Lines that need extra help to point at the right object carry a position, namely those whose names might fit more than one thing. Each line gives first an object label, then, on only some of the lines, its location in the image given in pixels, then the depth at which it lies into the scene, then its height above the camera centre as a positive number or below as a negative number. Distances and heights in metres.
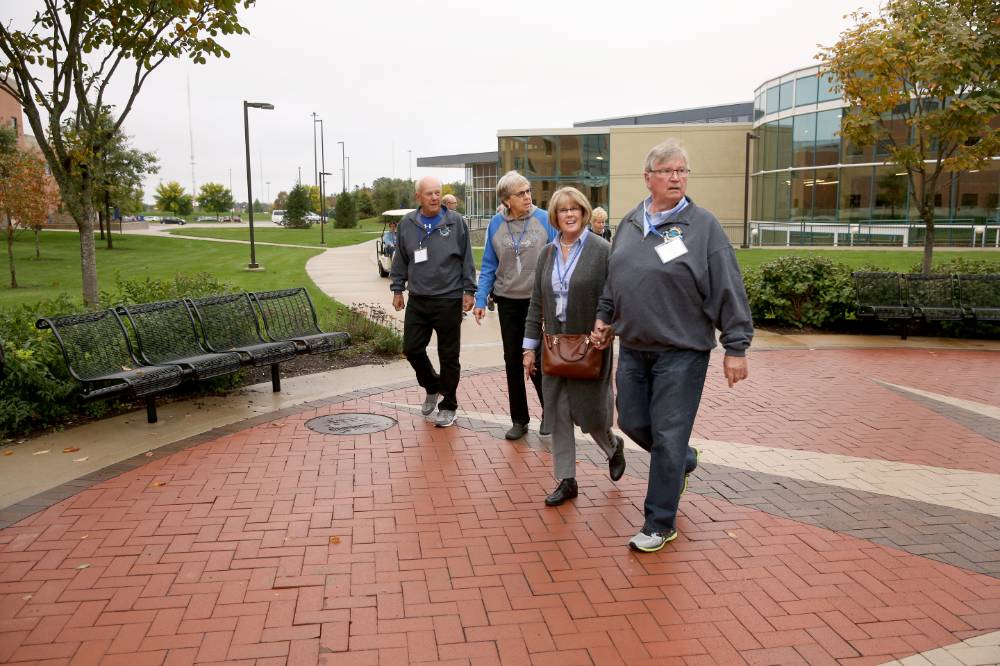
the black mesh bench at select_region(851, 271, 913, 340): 10.54 -0.87
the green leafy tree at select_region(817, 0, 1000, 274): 10.24 +2.00
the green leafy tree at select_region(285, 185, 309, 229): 63.42 +1.18
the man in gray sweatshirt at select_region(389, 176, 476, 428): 5.99 -0.40
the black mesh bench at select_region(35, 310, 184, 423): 5.66 -1.05
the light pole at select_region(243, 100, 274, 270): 22.77 +2.69
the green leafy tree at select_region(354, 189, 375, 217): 83.62 +2.12
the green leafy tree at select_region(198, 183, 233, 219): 98.56 +3.29
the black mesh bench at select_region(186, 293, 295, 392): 6.94 -0.99
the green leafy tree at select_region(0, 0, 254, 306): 7.84 +1.75
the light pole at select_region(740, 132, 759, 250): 36.41 +0.84
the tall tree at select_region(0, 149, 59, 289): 23.94 +0.92
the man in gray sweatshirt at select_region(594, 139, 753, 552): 3.72 -0.39
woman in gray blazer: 4.39 -0.48
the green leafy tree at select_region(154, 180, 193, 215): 91.94 +3.01
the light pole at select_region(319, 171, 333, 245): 48.44 +2.44
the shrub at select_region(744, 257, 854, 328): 10.80 -0.93
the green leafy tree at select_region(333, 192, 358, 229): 64.38 +0.88
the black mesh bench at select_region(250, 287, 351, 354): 7.60 -0.98
